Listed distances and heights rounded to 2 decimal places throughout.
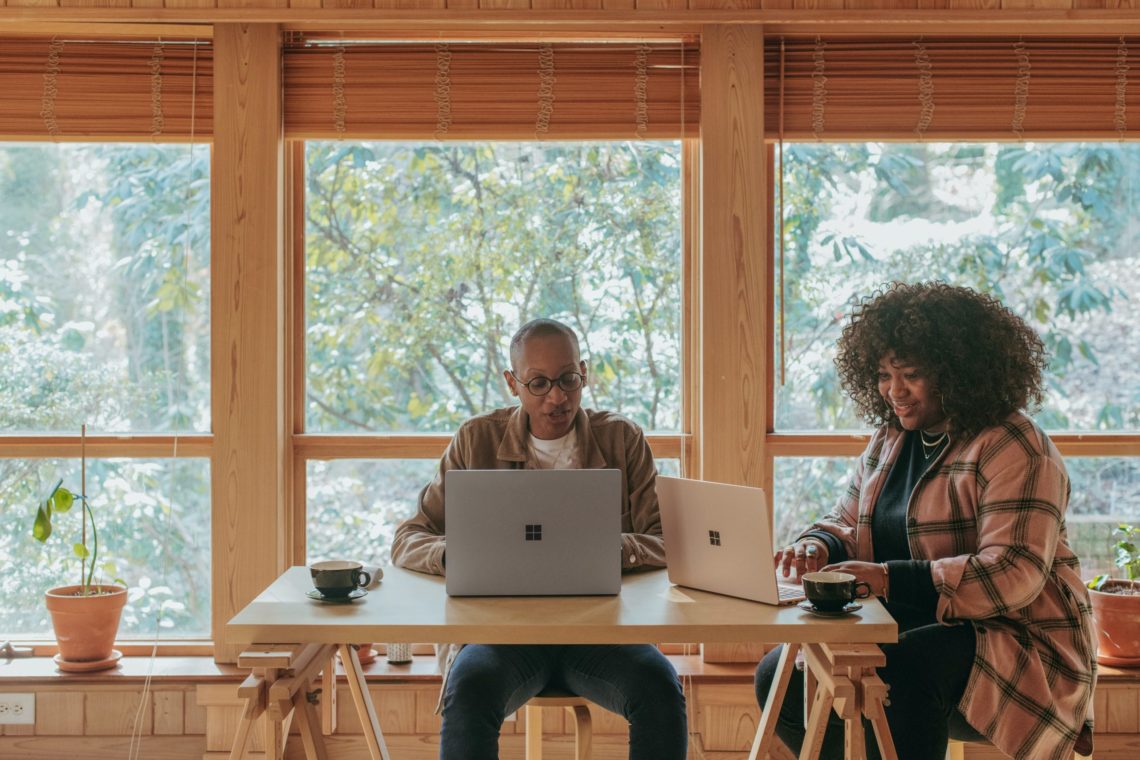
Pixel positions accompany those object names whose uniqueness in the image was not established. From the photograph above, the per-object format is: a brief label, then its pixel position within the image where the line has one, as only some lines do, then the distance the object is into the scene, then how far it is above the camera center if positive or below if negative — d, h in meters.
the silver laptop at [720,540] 2.04 -0.31
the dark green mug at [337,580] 2.15 -0.39
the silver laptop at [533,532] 2.09 -0.29
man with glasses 2.28 -0.37
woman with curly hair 2.17 -0.36
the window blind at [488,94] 3.20 +0.81
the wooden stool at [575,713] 2.44 -0.76
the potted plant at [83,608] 3.06 -0.64
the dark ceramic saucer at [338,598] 2.15 -0.43
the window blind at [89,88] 3.20 +0.83
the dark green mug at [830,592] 2.04 -0.40
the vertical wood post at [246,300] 3.16 +0.22
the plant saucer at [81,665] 3.11 -0.80
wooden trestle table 1.96 -0.45
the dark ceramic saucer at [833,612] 2.04 -0.43
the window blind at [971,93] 3.20 +0.81
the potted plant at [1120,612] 3.07 -0.66
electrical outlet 3.12 -0.92
